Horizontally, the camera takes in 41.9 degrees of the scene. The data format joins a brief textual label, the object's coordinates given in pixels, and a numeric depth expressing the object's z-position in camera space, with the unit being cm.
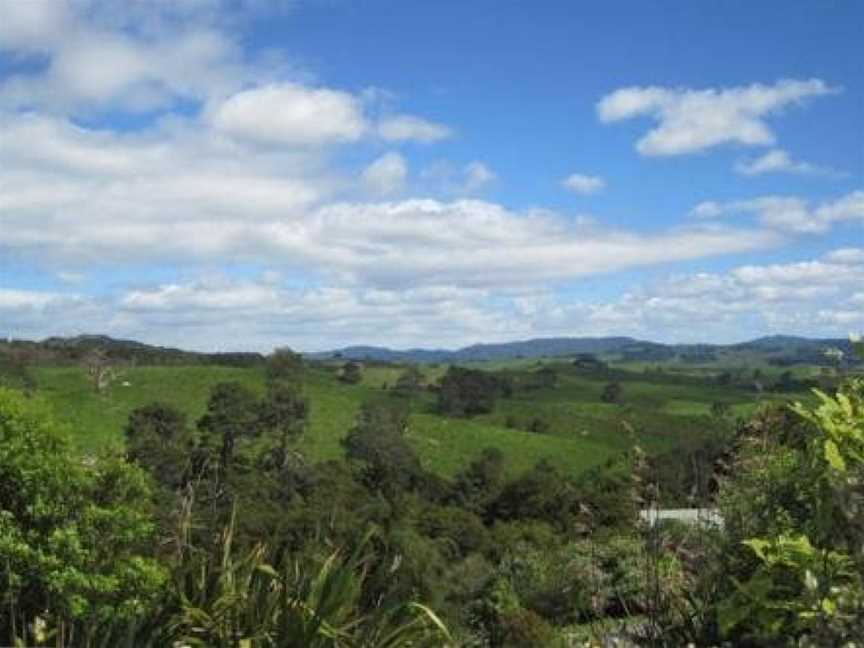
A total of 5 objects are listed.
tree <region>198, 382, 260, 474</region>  8488
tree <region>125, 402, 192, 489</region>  6825
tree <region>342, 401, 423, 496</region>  7519
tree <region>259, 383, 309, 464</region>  8900
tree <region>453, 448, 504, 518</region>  7194
